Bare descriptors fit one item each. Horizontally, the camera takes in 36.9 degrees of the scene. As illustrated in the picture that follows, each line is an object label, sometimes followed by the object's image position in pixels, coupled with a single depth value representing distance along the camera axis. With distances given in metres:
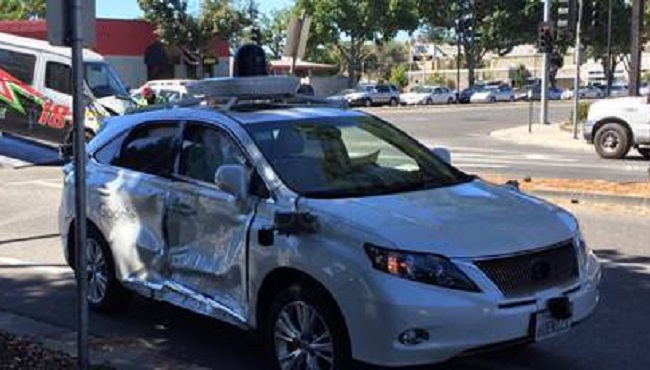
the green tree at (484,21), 76.19
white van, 20.19
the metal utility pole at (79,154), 5.01
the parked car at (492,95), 74.44
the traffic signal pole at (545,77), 34.31
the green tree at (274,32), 94.00
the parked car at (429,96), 71.38
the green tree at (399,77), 105.88
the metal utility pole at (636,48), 27.94
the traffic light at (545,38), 33.28
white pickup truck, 20.48
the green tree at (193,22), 56.85
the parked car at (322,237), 4.73
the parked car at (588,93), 81.91
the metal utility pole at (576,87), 29.08
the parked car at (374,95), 66.62
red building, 53.72
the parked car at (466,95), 74.44
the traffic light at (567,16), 32.19
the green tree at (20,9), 82.69
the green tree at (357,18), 77.06
